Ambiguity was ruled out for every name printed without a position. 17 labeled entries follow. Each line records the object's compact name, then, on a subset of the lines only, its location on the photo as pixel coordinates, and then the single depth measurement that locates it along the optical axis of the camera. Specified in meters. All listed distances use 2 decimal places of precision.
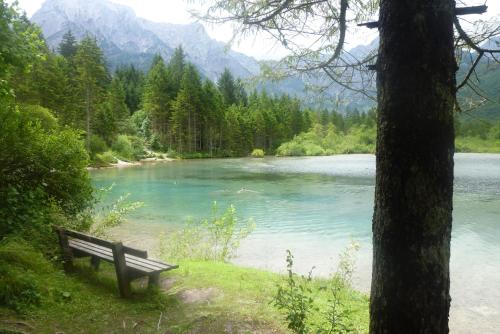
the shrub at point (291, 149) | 79.81
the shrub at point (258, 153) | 74.75
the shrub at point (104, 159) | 43.67
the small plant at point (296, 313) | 4.18
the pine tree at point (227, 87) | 88.75
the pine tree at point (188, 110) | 62.78
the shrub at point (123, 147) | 50.94
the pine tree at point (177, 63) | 84.61
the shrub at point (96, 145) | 45.26
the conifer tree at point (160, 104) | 65.56
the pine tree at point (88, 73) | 48.09
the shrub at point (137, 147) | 54.00
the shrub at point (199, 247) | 9.27
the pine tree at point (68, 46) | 70.19
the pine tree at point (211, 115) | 66.19
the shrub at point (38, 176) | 6.09
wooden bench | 5.41
